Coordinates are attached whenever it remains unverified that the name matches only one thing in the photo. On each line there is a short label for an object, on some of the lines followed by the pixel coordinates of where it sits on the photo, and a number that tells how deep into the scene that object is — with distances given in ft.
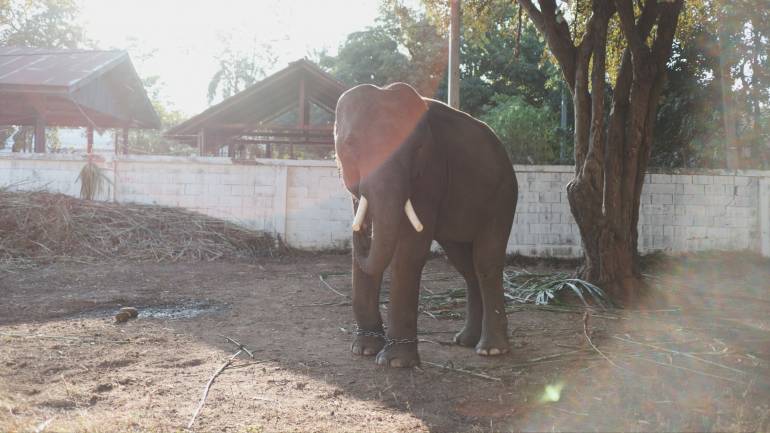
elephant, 13.19
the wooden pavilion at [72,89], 45.62
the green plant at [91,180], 36.70
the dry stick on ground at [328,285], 24.91
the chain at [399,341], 14.15
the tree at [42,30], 89.30
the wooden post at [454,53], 34.06
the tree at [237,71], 132.98
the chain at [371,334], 15.53
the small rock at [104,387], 12.12
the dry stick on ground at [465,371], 13.50
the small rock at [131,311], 19.44
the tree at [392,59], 76.59
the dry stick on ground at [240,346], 15.46
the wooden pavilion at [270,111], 49.47
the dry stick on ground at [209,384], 10.52
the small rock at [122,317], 18.89
